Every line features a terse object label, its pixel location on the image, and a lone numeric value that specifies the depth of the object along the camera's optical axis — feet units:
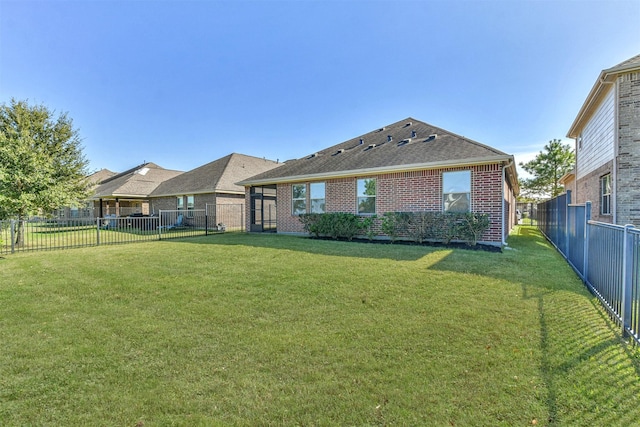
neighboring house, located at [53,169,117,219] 69.00
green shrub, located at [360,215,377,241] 38.11
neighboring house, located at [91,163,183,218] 82.09
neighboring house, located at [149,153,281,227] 67.46
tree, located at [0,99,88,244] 39.17
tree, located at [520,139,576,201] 102.58
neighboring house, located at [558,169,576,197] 67.00
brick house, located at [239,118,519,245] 32.35
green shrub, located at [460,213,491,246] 30.68
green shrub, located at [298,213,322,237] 41.83
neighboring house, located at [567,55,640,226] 27.27
